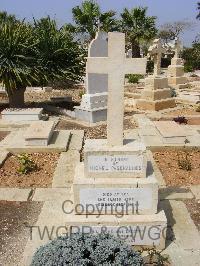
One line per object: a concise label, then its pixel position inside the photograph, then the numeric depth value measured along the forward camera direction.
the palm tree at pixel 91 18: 21.53
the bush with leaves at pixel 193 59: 21.94
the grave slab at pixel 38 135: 5.70
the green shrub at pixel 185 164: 5.00
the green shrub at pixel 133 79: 14.52
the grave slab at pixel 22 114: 7.75
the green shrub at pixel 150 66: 21.10
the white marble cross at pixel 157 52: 10.41
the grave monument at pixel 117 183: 3.22
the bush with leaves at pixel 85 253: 2.42
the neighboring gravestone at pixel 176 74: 14.51
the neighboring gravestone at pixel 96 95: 7.65
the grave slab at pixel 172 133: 5.78
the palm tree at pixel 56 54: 8.59
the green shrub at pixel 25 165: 4.92
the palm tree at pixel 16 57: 7.96
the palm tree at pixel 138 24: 23.65
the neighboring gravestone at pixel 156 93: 9.43
